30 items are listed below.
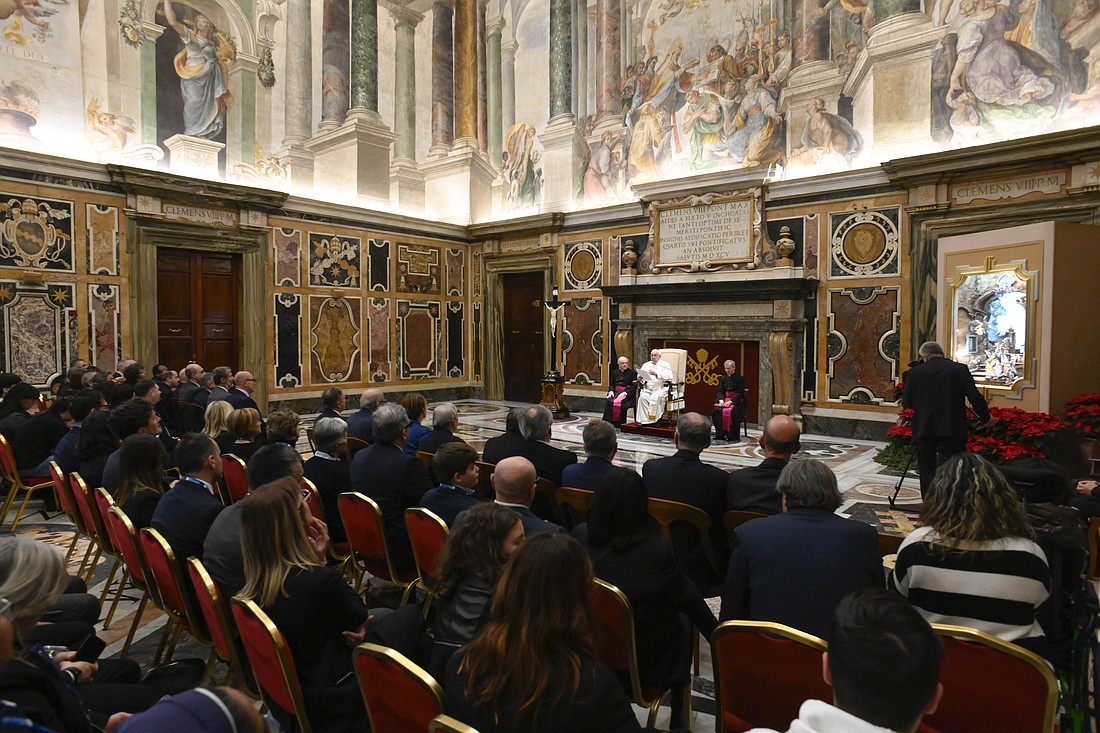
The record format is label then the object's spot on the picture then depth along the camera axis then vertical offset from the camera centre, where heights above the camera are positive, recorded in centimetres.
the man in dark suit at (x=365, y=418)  568 -67
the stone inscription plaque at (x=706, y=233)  1066 +179
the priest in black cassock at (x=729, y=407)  927 -93
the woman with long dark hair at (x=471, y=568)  192 -68
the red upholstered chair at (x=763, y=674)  178 -92
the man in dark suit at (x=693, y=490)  331 -75
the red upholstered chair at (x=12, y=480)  527 -114
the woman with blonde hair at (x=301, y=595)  213 -82
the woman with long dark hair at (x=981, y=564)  212 -72
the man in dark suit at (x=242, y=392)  677 -55
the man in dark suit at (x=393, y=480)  364 -79
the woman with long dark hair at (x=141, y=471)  343 -69
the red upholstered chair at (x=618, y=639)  222 -103
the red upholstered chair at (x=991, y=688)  164 -88
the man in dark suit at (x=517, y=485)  270 -59
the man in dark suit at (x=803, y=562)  216 -73
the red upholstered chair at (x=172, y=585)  272 -104
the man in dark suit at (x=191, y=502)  305 -76
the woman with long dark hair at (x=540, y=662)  143 -71
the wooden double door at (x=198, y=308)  1058 +53
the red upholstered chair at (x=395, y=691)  153 -85
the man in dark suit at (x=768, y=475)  316 -66
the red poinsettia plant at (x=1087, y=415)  600 -66
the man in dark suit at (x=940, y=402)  559 -51
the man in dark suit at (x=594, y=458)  357 -65
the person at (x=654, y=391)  980 -74
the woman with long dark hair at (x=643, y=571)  233 -81
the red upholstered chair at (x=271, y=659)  194 -98
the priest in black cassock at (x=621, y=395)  1027 -84
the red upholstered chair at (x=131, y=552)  305 -101
